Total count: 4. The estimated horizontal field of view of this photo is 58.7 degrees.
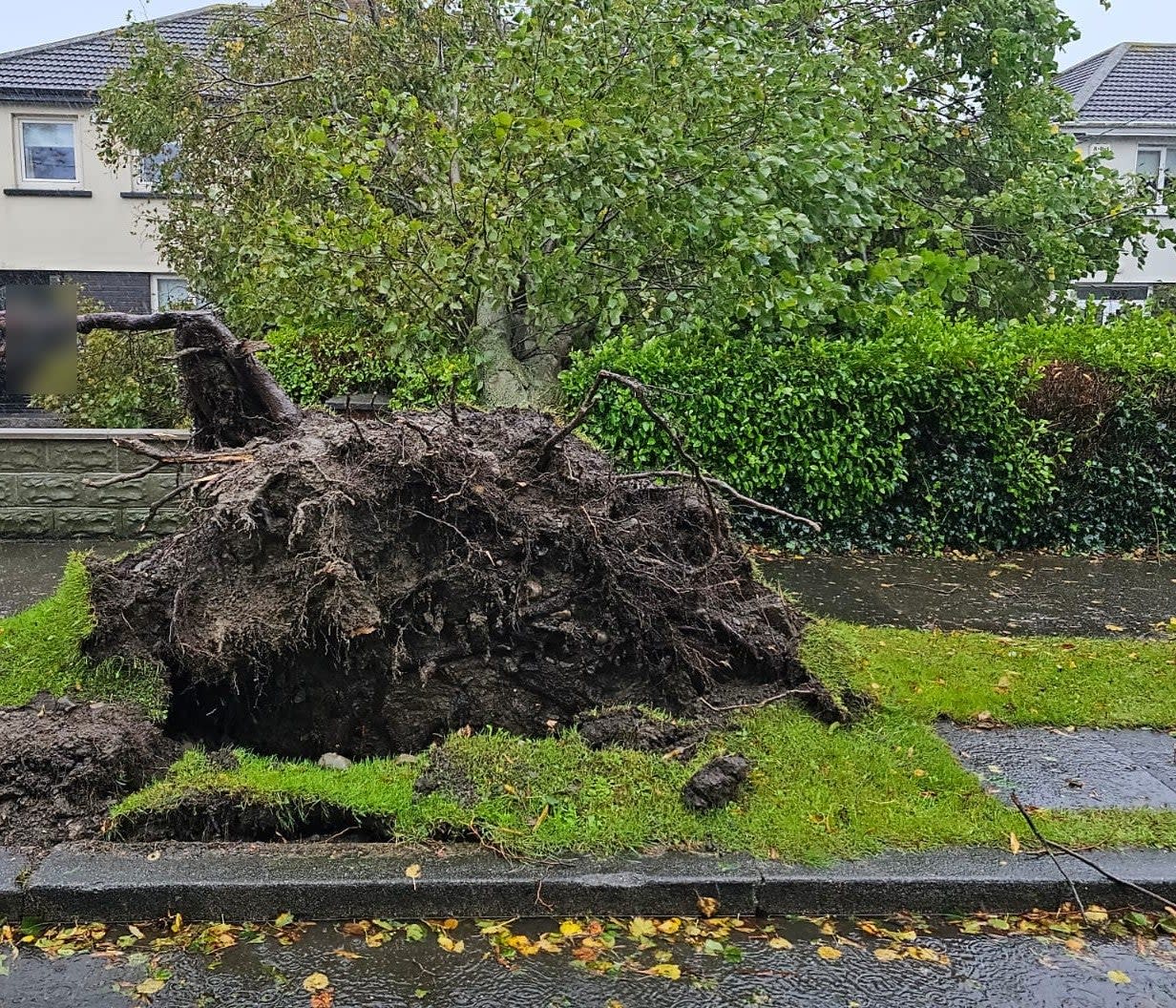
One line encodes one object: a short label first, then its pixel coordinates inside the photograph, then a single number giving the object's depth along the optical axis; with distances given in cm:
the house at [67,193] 2214
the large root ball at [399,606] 420
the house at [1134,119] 2534
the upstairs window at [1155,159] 2606
